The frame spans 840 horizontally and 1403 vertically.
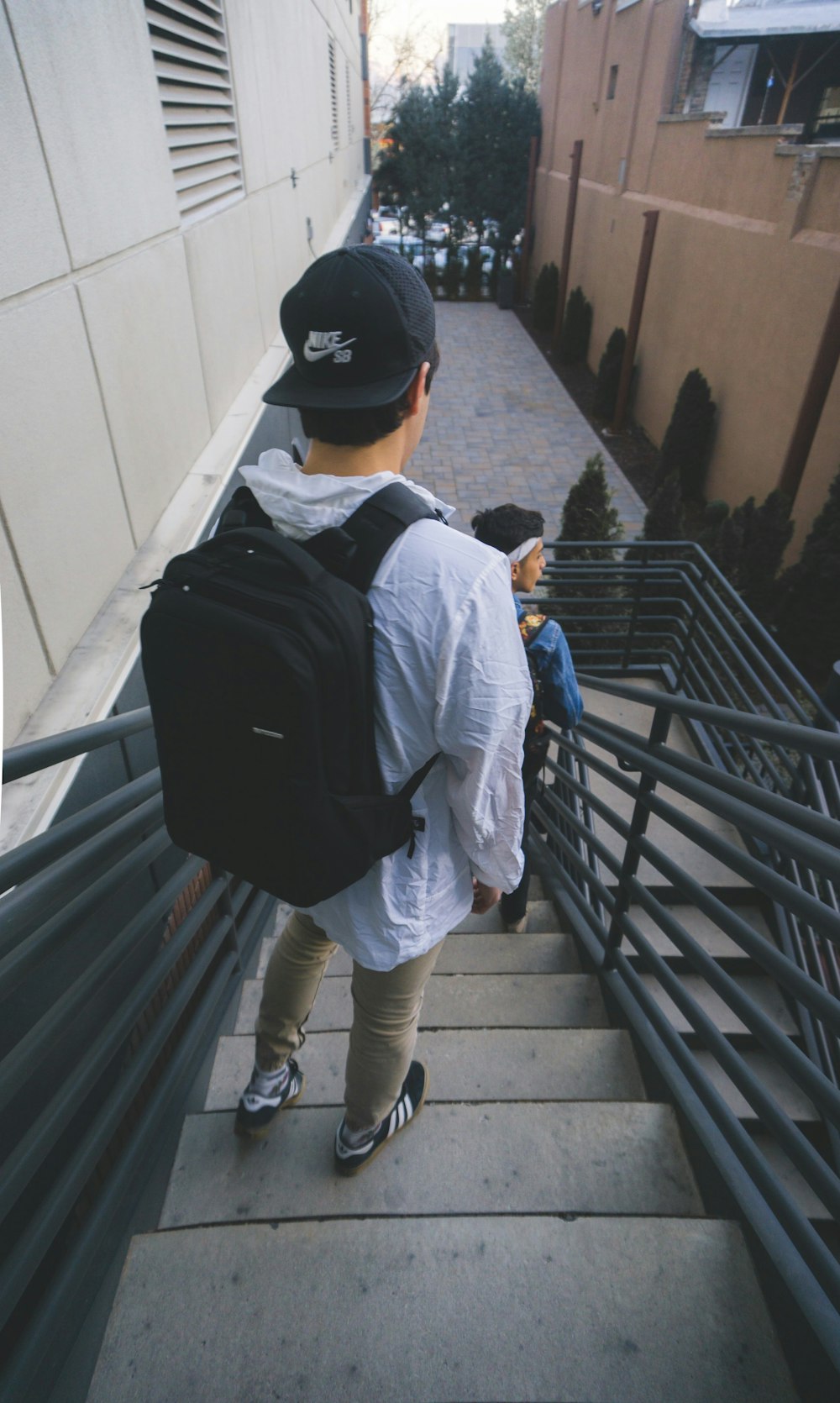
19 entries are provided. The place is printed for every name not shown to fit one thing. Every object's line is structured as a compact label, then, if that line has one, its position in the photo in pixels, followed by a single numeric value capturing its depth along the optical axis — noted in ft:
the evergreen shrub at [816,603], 21.03
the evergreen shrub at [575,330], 51.47
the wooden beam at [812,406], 23.79
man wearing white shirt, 3.90
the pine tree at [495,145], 68.18
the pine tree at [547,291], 59.00
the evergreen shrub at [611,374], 43.24
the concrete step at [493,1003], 8.10
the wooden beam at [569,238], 53.01
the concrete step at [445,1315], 4.40
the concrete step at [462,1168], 5.57
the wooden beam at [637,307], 37.91
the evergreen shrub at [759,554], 23.08
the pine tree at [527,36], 115.75
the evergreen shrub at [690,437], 32.58
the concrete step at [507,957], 9.98
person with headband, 8.63
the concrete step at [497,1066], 6.79
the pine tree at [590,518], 23.56
